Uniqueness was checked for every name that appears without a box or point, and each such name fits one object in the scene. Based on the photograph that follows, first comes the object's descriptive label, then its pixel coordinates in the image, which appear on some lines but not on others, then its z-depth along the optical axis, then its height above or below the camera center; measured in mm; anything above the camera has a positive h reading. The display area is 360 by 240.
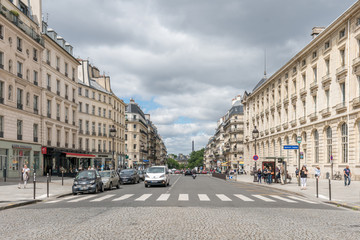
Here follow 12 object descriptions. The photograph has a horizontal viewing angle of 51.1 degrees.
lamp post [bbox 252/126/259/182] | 35594 +953
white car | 26453 -2377
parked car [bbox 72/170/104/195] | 20844 -2153
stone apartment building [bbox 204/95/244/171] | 102312 +2209
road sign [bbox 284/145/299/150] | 27253 -311
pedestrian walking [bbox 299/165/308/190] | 24469 -2361
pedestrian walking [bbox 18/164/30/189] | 24528 -1908
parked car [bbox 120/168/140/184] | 32812 -2808
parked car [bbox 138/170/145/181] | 39494 -3213
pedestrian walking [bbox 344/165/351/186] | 27875 -2345
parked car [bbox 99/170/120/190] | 24208 -2296
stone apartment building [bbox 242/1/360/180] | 33594 +4699
